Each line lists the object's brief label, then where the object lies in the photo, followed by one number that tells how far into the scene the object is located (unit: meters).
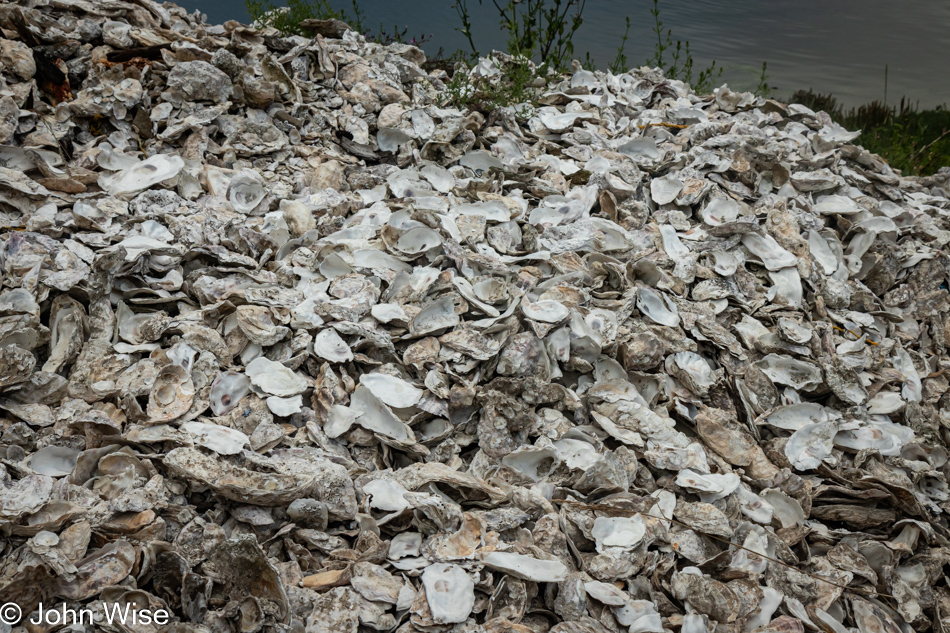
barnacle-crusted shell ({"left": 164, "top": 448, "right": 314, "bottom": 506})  1.73
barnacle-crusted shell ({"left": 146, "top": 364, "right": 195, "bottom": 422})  1.96
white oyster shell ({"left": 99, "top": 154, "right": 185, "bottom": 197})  2.86
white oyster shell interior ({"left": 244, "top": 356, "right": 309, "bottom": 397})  2.11
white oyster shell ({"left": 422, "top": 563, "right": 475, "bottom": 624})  1.59
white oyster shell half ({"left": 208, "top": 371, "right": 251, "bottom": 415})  2.06
